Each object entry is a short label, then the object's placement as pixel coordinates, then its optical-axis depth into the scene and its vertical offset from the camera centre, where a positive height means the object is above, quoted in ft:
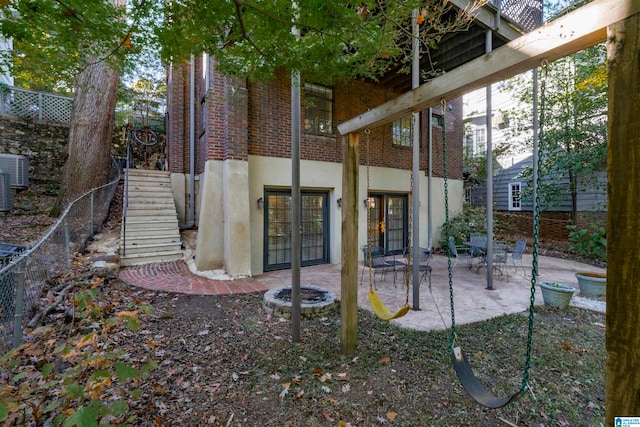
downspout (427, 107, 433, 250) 31.14 +3.91
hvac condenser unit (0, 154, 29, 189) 26.71 +4.36
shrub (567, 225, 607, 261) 26.68 -2.41
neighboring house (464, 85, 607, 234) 30.93 +4.68
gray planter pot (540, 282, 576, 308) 14.51 -4.01
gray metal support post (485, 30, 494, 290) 18.15 +1.46
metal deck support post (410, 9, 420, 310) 14.71 +1.83
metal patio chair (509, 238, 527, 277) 21.95 -2.60
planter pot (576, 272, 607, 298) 15.94 -3.82
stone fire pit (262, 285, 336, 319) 13.85 -4.32
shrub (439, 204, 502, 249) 32.07 -1.17
